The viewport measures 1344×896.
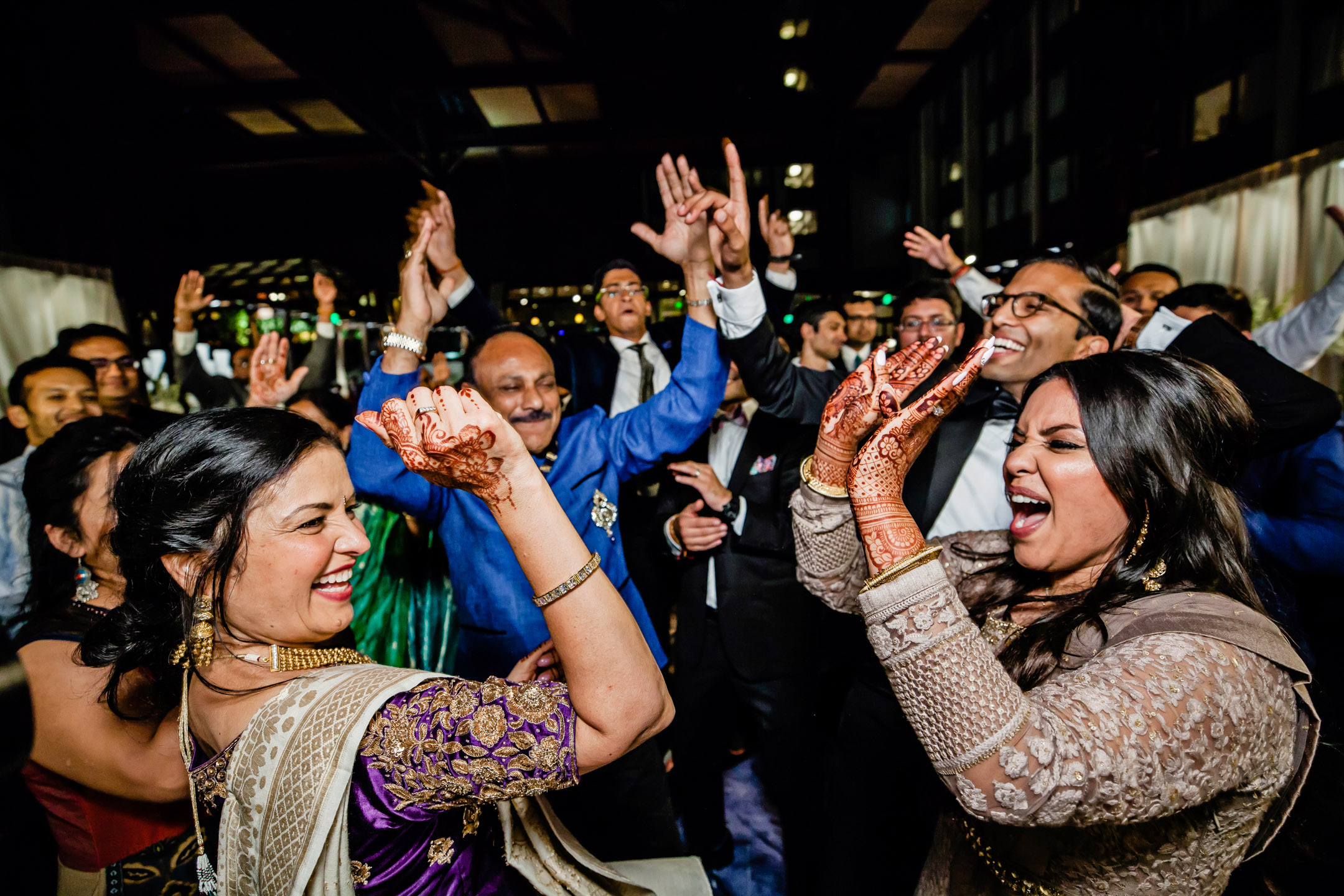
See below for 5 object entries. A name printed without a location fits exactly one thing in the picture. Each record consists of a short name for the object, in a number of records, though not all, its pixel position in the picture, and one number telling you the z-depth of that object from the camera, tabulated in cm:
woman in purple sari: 80
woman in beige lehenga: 78
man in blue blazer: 176
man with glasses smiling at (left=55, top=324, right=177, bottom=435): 295
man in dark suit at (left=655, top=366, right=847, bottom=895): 217
